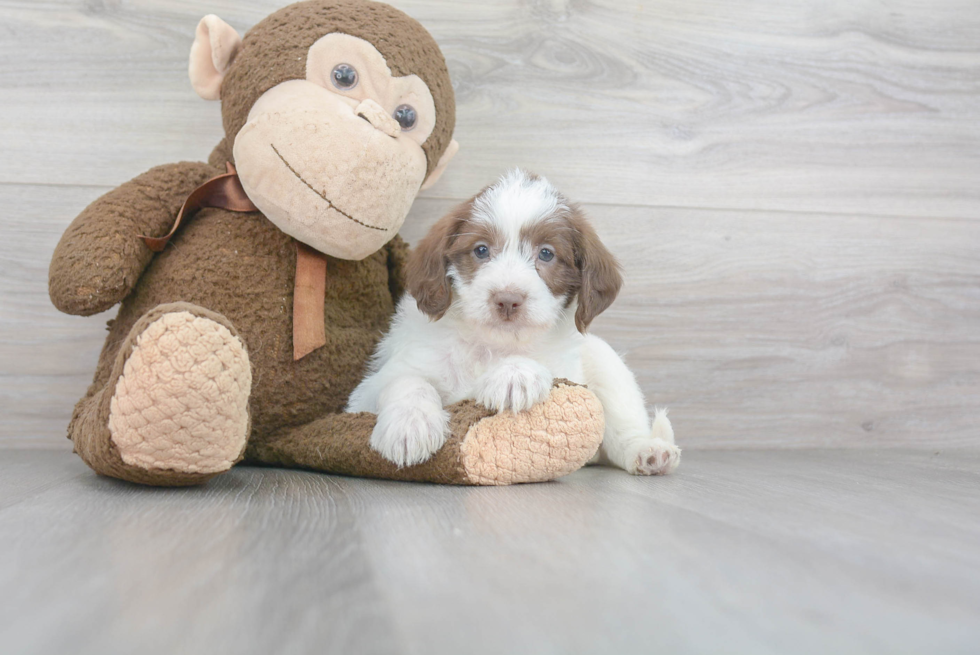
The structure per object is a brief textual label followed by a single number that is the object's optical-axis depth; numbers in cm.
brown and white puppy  68
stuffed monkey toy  64
